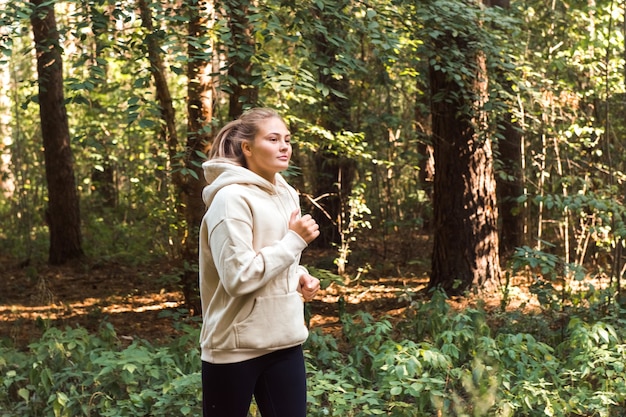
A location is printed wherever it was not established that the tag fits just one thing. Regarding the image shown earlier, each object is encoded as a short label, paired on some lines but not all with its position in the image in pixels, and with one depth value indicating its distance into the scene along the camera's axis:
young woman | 2.86
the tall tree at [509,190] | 10.99
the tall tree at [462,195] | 8.73
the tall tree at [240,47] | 6.31
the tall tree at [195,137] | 7.30
